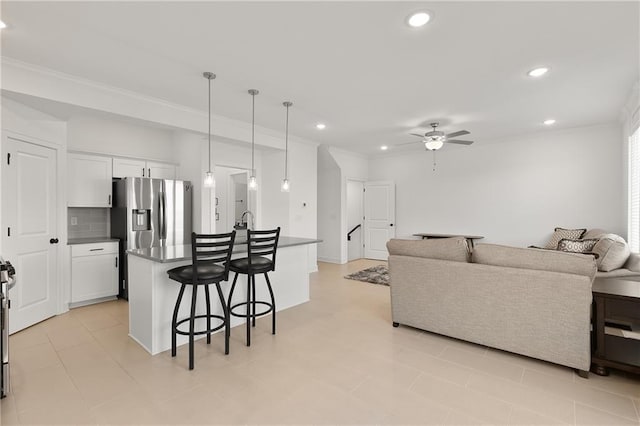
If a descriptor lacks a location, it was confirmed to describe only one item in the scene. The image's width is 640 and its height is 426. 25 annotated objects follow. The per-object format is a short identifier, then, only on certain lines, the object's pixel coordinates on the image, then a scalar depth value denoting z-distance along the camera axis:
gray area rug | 5.66
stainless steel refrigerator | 4.49
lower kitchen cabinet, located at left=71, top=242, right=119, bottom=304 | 4.09
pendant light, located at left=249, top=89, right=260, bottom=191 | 3.73
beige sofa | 2.47
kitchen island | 2.84
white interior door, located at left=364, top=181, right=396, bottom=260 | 7.78
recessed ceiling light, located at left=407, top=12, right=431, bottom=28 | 2.23
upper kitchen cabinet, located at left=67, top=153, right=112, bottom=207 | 4.34
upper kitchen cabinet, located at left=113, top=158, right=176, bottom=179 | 4.76
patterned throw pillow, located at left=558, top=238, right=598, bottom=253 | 4.44
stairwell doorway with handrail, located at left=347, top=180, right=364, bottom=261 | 8.26
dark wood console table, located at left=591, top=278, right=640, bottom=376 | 2.32
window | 3.98
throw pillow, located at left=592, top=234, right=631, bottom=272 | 3.73
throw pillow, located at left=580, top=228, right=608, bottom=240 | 4.75
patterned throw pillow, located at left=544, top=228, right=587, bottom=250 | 5.23
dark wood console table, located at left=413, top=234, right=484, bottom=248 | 6.45
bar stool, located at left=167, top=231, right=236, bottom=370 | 2.60
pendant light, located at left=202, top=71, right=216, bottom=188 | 3.72
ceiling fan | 5.08
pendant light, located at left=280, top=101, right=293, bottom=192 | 4.14
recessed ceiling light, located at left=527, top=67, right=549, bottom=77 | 3.13
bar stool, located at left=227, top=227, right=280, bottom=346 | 3.09
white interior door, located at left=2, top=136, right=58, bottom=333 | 3.20
